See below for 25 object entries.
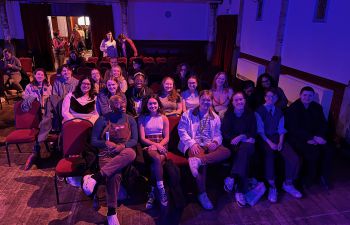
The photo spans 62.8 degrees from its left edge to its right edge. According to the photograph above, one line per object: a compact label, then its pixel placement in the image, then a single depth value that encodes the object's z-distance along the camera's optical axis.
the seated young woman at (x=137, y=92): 4.43
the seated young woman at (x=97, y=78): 4.94
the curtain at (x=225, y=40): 9.86
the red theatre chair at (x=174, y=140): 3.60
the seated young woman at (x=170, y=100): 4.31
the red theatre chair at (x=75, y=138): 3.54
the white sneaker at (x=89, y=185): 3.04
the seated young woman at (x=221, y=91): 4.48
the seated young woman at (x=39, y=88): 4.66
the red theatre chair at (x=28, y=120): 4.26
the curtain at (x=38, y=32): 10.52
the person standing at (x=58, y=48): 11.10
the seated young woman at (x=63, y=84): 4.71
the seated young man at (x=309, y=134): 3.67
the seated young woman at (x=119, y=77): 5.07
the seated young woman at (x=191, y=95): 4.48
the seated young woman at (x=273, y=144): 3.57
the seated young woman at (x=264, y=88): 4.61
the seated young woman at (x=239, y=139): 3.47
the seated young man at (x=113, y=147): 3.07
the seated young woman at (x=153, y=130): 3.42
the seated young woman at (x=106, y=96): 4.13
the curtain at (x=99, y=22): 10.82
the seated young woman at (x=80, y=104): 4.10
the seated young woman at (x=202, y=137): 3.41
